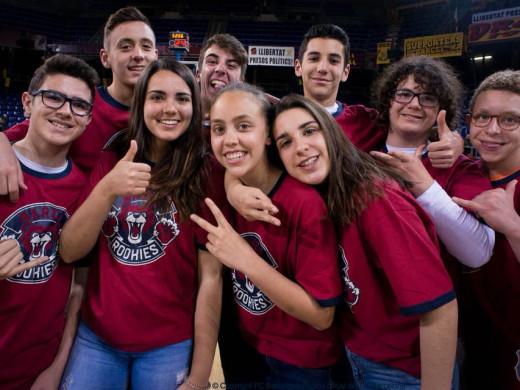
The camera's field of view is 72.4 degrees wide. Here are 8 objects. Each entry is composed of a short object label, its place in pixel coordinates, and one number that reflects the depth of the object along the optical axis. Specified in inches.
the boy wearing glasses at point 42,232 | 62.2
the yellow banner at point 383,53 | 543.2
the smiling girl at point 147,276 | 64.2
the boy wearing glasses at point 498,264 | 68.9
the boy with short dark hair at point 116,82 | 84.0
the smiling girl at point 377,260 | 51.8
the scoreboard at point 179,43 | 336.5
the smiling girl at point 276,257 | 56.7
